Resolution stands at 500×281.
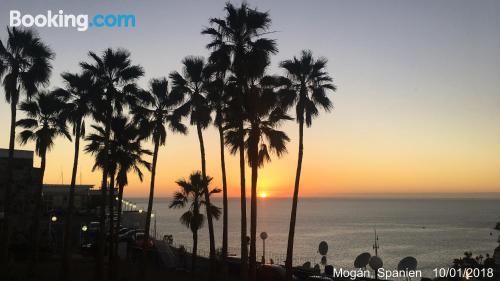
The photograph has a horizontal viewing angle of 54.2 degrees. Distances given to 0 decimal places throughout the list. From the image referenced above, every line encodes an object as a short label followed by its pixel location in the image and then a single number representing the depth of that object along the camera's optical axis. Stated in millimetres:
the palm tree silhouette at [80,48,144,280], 27962
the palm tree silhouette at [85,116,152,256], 29938
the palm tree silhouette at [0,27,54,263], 27703
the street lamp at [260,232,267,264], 43038
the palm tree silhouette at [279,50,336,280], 27812
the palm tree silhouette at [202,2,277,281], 24094
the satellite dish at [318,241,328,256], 43709
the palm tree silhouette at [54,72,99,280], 28106
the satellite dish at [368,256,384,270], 33719
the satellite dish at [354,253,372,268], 37619
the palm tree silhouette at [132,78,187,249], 30641
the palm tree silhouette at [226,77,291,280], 25250
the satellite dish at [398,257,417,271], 36678
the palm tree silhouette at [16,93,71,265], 30953
